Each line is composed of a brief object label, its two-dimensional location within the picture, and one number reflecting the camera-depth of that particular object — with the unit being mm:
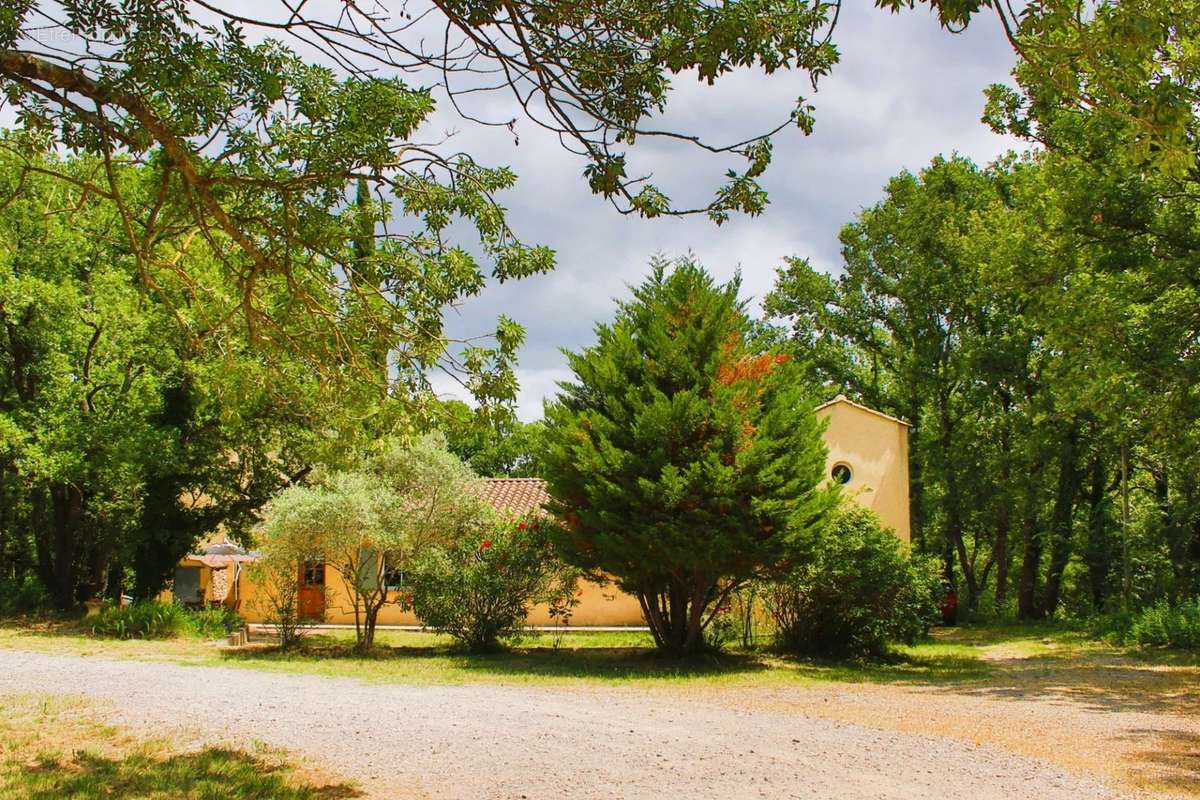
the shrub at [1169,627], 16688
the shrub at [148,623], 18438
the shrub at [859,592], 15953
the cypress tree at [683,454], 14289
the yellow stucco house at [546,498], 21906
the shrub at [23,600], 21281
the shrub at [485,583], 16938
